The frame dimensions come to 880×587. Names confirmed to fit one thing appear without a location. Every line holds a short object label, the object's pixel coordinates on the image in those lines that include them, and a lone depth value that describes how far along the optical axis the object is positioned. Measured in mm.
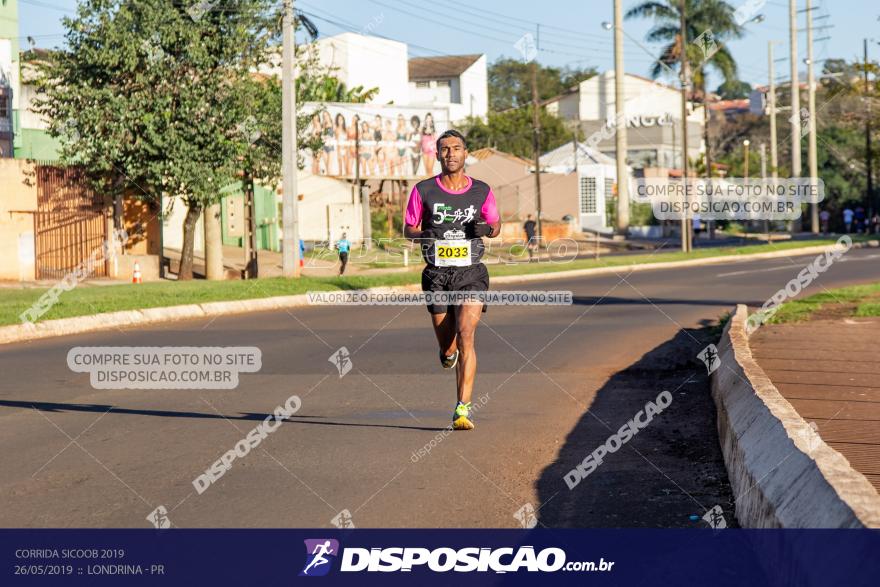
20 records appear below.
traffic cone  30922
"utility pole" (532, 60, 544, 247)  50719
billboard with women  52062
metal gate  32438
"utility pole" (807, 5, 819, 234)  64438
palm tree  70250
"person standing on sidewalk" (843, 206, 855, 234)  65938
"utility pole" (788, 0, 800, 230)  64719
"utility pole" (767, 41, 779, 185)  66938
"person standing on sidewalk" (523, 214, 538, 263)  54438
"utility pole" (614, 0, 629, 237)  54031
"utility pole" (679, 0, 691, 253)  45469
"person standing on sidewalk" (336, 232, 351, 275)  34000
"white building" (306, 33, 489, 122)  75562
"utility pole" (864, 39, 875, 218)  60253
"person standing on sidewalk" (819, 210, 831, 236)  64750
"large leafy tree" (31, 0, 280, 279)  30484
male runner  8711
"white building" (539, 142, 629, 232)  72750
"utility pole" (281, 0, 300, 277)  28641
